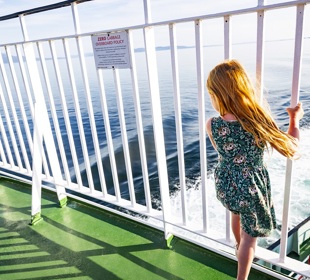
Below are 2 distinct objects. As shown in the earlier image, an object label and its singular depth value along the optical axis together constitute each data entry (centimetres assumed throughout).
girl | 132
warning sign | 184
